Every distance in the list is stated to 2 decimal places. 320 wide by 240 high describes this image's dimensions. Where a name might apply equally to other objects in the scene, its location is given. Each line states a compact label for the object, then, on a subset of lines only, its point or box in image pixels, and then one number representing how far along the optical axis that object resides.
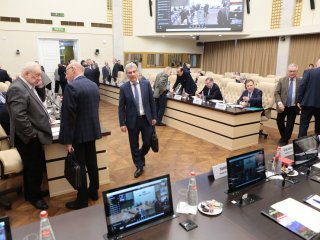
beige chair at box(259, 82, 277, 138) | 5.45
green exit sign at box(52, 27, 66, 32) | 10.55
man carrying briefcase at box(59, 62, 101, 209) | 2.55
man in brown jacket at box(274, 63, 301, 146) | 4.73
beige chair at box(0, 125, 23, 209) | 2.75
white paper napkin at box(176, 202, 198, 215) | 1.66
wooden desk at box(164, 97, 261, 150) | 4.74
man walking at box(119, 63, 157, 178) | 3.39
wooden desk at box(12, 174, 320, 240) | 1.43
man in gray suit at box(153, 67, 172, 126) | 6.16
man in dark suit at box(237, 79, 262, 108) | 5.07
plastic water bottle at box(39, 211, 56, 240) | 1.23
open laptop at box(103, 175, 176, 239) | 1.42
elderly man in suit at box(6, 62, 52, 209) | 2.48
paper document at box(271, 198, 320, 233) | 1.54
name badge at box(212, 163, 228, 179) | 2.09
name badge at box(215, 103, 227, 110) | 4.85
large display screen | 11.12
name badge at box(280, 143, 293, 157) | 2.50
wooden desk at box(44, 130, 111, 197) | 3.02
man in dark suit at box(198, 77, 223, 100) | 5.75
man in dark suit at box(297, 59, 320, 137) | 4.33
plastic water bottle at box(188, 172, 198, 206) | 1.71
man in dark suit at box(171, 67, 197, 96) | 6.33
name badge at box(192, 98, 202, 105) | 5.49
